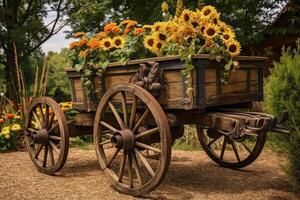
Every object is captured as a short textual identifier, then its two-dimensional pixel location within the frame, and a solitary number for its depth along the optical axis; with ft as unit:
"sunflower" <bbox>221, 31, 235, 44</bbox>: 11.74
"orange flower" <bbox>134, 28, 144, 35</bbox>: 13.78
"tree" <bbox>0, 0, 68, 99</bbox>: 47.09
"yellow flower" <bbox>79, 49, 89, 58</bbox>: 13.88
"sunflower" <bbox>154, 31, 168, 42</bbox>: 12.17
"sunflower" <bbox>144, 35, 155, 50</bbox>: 12.32
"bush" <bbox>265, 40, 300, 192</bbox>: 11.52
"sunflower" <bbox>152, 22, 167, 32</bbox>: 12.21
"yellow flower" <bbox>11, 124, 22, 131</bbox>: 20.84
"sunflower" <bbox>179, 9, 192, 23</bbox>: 11.73
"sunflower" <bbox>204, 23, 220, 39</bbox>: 11.63
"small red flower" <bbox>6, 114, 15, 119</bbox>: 21.42
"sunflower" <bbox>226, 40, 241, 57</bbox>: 11.72
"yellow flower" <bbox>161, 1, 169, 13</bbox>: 12.97
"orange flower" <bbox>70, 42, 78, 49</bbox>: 14.54
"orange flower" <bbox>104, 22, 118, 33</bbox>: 14.03
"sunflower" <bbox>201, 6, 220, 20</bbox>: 11.75
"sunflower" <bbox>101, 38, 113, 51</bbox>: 13.58
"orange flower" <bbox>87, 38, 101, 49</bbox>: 13.69
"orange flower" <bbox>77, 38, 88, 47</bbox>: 14.25
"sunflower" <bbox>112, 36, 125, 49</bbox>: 13.53
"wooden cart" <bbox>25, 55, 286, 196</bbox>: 11.12
